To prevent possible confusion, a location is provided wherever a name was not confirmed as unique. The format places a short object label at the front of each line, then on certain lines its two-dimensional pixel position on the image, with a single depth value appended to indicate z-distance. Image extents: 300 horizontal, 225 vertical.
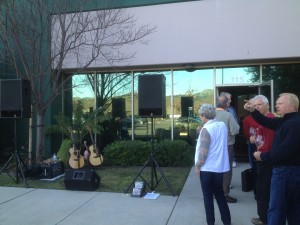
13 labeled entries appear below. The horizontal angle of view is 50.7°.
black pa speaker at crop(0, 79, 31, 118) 7.48
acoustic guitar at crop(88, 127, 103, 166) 9.12
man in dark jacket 3.45
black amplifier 7.88
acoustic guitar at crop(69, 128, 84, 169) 8.87
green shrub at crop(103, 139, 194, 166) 9.29
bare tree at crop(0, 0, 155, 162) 8.81
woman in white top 4.31
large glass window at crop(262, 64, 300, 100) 9.81
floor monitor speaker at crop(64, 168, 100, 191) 6.62
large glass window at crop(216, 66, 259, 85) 10.02
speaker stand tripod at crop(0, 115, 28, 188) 7.30
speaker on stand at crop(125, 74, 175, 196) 6.69
